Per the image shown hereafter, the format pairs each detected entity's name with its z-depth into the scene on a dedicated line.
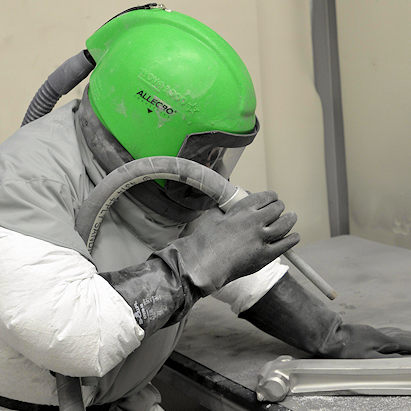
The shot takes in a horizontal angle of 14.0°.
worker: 2.36
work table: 2.63
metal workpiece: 2.59
